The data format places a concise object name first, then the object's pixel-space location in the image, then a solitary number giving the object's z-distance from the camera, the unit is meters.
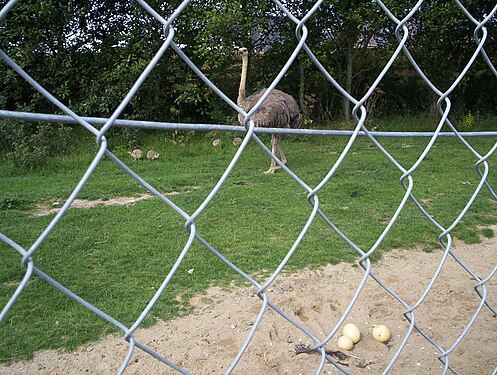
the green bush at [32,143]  6.38
